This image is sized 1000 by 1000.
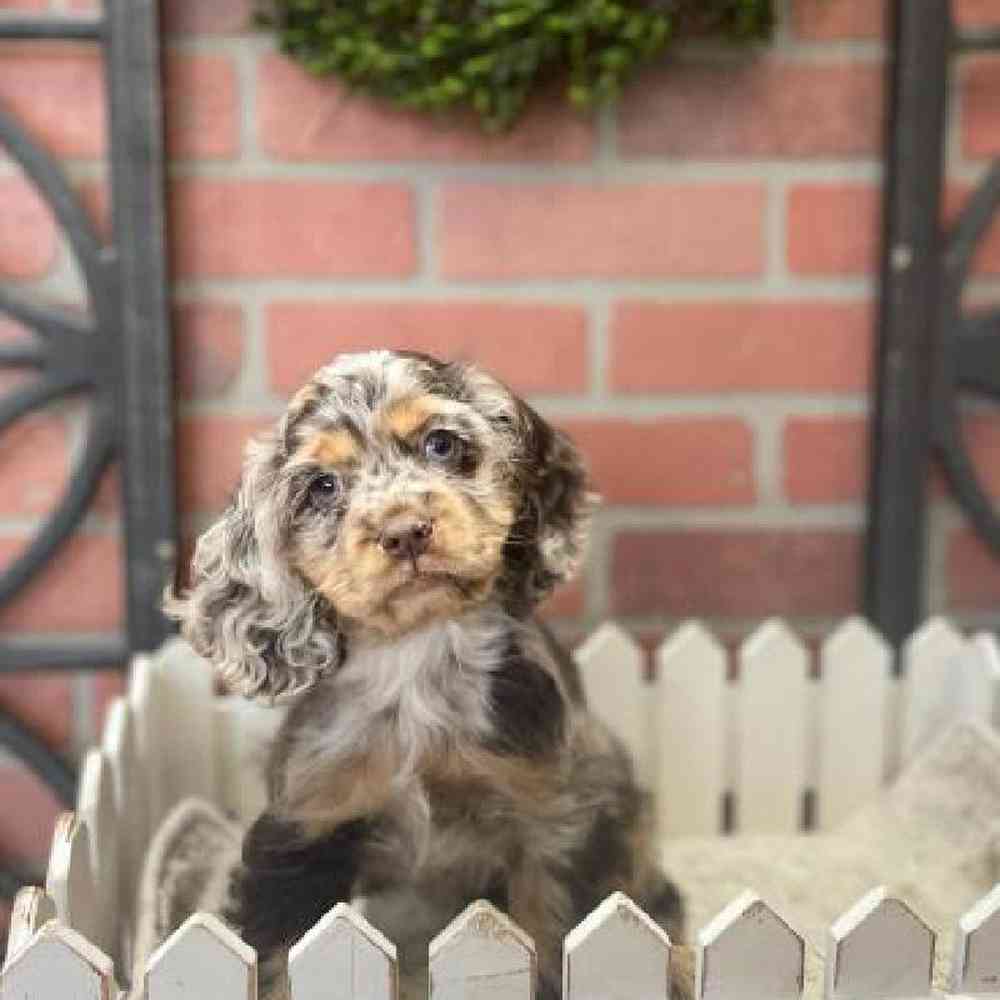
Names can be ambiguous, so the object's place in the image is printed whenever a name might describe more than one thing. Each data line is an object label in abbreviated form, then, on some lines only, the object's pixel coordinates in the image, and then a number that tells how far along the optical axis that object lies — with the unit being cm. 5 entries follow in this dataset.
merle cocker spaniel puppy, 75
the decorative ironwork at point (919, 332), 113
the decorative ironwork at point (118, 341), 110
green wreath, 105
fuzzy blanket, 99
